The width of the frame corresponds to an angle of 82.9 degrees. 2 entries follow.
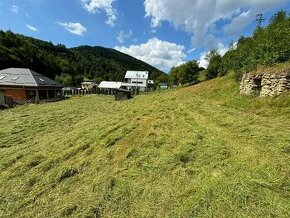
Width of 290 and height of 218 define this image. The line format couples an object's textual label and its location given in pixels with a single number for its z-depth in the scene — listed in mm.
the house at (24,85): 18724
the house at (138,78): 55564
